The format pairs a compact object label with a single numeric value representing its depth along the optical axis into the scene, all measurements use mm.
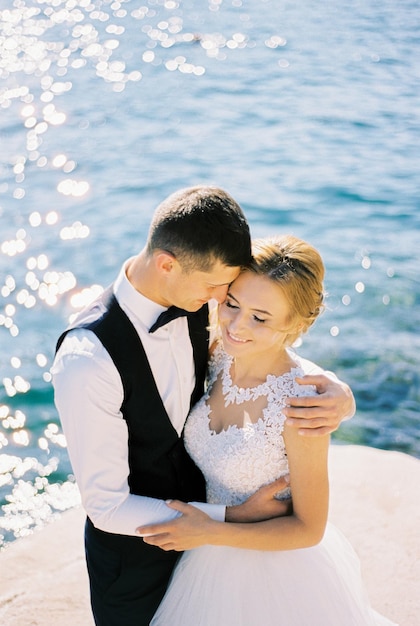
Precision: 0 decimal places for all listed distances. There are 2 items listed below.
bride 2621
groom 2457
